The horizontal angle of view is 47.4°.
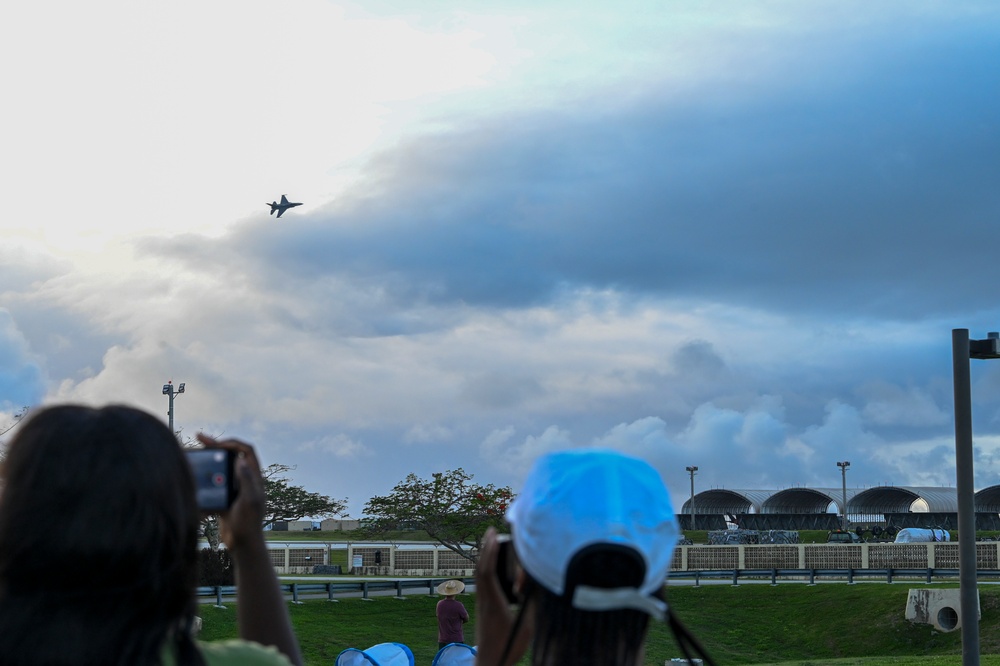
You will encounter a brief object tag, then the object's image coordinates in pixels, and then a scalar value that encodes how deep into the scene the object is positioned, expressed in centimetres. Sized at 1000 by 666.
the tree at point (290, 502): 6194
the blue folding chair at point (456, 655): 1538
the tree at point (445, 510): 4503
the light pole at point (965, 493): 1322
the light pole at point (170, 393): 4272
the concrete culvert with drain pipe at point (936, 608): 3012
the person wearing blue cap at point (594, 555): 217
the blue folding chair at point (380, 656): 1504
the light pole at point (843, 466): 7912
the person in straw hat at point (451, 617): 1958
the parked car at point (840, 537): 5953
